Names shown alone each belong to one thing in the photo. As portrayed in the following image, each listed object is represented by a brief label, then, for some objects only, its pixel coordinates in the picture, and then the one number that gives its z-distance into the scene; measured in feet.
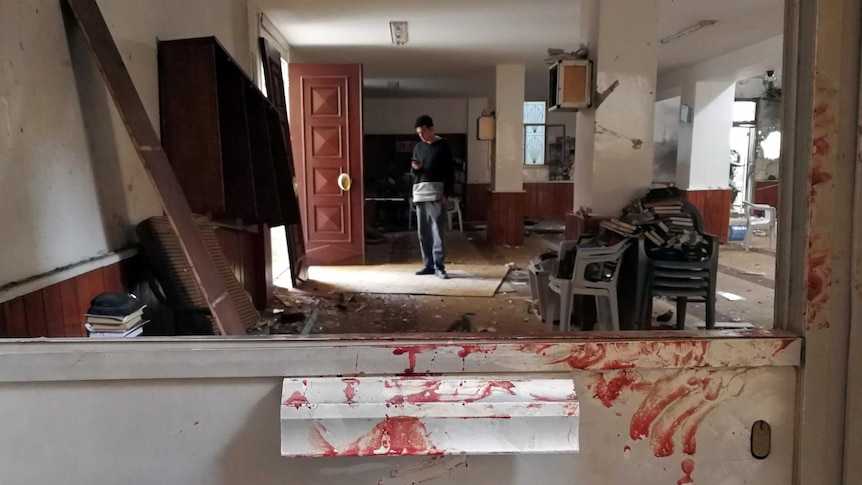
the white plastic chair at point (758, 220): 25.18
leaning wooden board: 6.93
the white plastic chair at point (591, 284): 11.91
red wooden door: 20.99
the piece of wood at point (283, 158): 15.46
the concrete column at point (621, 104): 13.14
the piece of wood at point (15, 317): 5.44
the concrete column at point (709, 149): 25.89
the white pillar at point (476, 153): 38.42
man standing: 19.13
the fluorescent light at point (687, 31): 18.44
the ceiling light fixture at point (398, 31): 18.53
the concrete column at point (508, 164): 25.99
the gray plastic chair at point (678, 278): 11.85
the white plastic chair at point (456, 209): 33.66
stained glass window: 39.17
